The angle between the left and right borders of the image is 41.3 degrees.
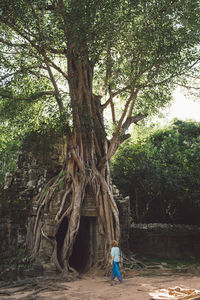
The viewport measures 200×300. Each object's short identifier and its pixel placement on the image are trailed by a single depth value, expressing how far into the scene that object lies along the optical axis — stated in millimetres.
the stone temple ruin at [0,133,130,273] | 8250
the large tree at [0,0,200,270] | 7449
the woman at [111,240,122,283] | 6434
